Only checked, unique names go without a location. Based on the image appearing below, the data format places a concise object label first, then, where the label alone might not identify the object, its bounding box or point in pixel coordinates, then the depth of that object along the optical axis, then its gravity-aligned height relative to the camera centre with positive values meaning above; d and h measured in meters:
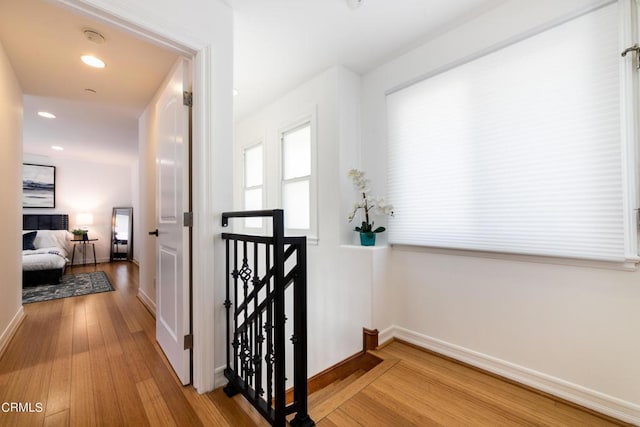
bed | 3.79 -0.51
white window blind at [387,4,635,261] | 1.43 +0.42
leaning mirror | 6.23 -0.40
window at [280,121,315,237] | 2.80 +0.41
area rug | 3.38 -1.01
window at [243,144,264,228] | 3.69 +0.51
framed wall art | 5.30 +0.66
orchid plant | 2.24 +0.10
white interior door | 1.64 -0.05
